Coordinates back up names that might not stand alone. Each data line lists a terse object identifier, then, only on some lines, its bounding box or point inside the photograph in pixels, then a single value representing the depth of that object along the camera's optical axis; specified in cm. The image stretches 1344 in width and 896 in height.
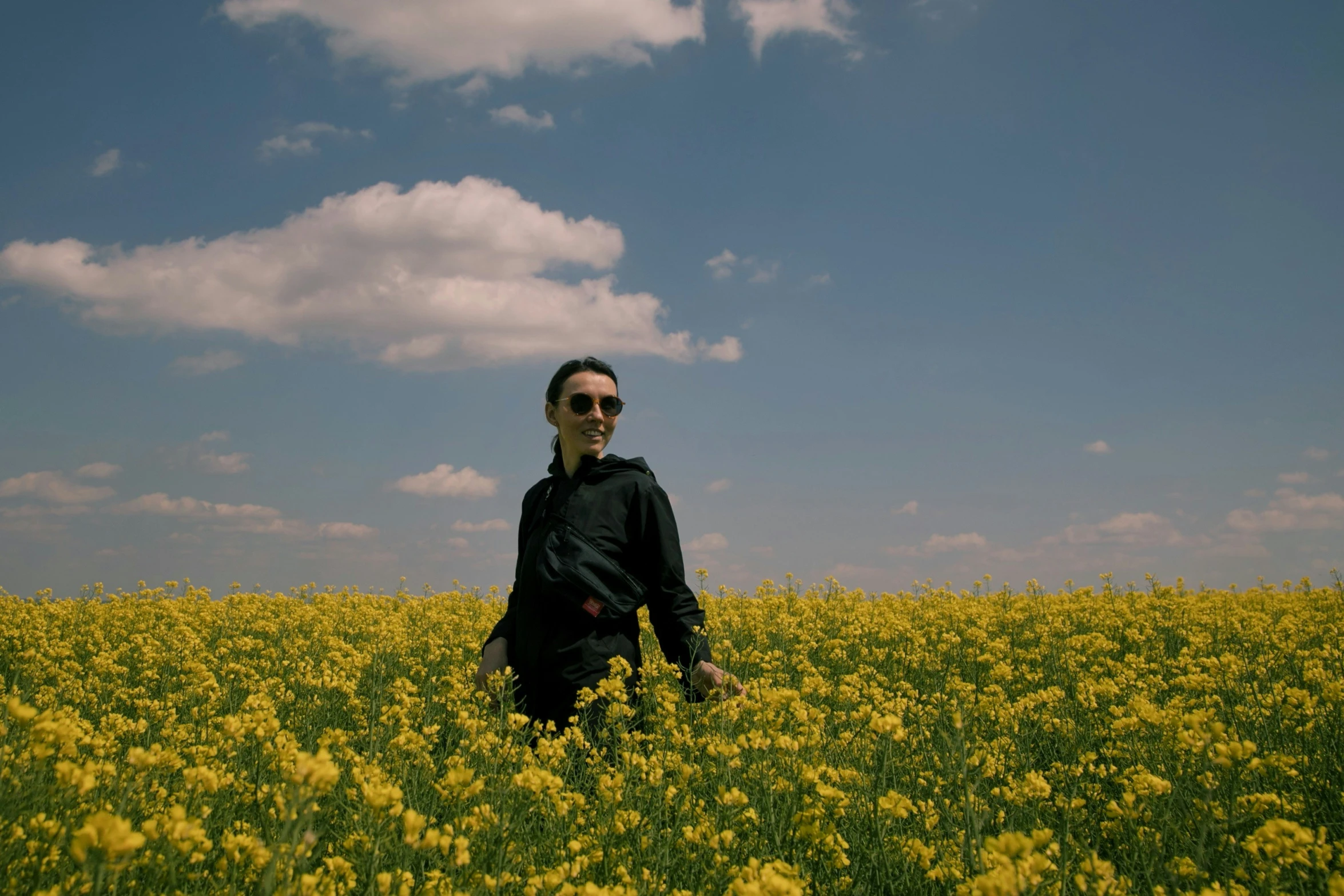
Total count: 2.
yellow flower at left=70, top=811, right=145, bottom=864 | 143
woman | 383
